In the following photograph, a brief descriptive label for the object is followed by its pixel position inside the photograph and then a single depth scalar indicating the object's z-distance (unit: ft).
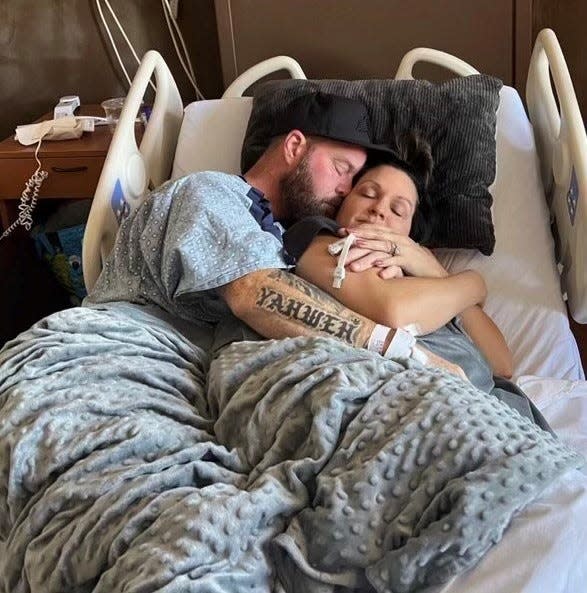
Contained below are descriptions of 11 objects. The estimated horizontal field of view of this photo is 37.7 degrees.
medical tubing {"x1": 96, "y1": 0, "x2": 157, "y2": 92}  9.13
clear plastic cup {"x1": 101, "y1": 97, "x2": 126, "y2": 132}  8.55
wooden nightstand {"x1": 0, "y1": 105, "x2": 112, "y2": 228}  8.13
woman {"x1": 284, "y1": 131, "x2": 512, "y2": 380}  5.02
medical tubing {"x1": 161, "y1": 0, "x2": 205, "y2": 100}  9.02
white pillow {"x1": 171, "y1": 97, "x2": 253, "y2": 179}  7.11
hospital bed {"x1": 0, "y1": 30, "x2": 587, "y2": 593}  5.78
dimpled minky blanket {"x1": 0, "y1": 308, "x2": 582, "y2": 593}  3.38
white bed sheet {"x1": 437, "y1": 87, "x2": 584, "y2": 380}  5.87
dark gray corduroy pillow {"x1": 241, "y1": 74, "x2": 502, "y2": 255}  6.28
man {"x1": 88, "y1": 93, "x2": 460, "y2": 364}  4.94
